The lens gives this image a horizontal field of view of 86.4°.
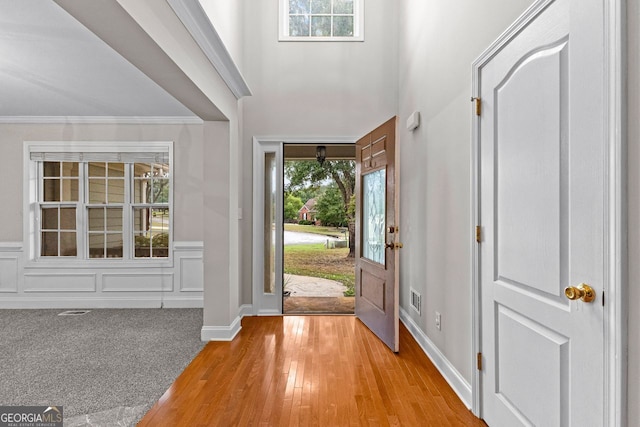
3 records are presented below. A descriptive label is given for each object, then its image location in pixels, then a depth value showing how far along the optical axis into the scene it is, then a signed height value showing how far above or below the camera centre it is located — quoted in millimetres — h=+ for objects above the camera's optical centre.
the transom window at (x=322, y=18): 4188 +2394
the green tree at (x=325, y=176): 8672 +962
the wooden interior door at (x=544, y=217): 1245 -22
